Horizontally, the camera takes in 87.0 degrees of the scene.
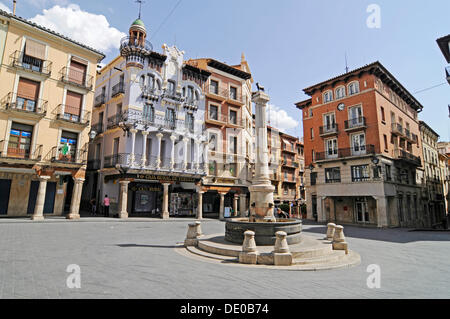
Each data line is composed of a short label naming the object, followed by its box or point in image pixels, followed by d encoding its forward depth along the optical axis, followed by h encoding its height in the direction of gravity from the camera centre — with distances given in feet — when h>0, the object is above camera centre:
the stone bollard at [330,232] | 34.06 -4.42
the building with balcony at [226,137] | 91.09 +24.92
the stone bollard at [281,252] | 22.22 -4.90
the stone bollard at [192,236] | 30.42 -4.78
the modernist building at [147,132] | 73.97 +21.71
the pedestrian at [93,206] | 79.87 -3.00
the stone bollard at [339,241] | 28.14 -4.68
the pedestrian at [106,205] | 72.38 -2.32
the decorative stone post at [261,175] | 32.58 +3.59
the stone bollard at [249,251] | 22.70 -4.96
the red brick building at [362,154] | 74.23 +16.28
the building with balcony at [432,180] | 104.43 +10.89
